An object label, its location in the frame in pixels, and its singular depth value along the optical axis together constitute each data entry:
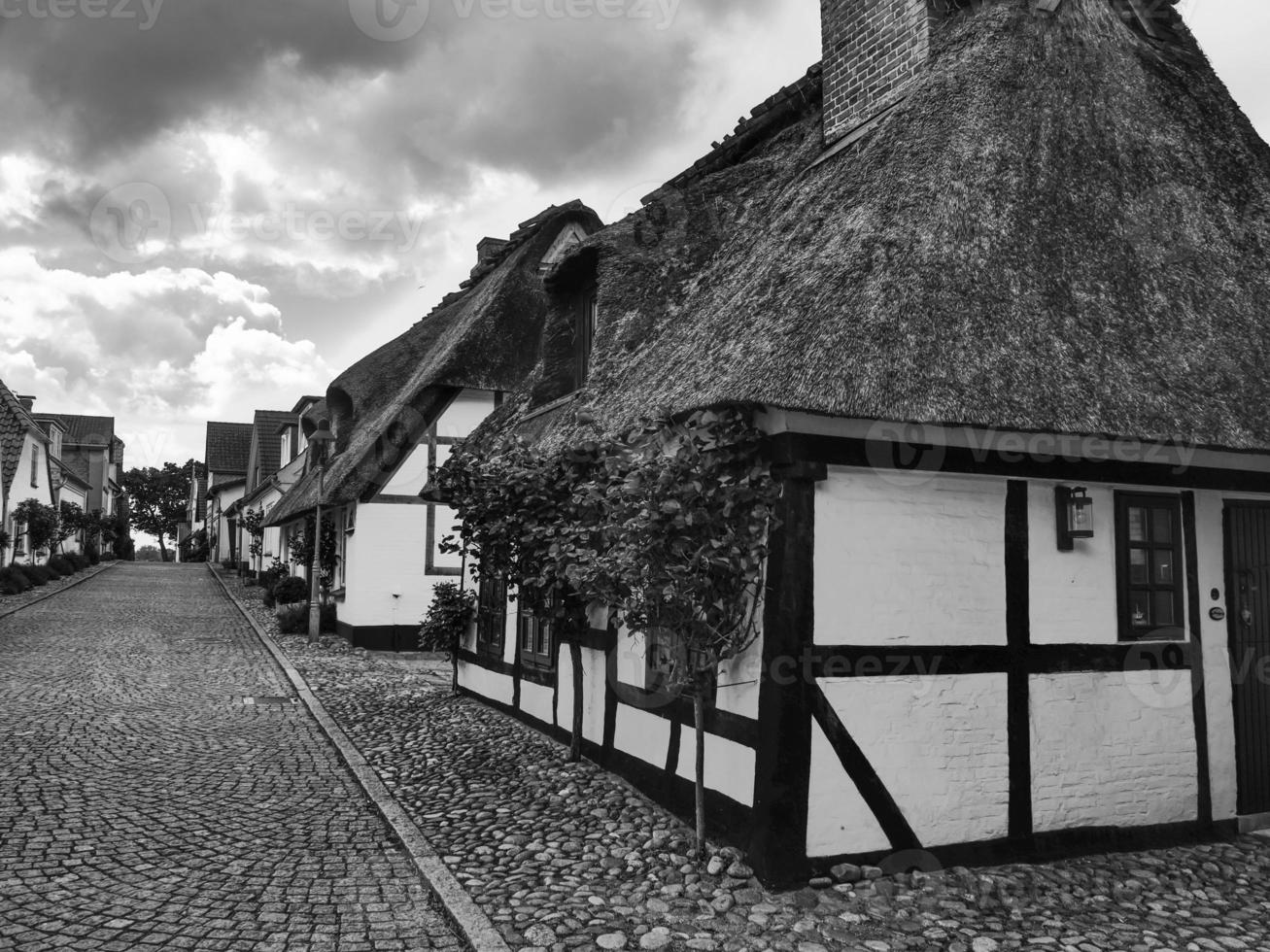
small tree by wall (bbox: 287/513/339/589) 19.00
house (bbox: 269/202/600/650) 16.00
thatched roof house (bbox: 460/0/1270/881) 5.54
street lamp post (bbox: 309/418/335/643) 16.48
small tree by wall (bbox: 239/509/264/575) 34.19
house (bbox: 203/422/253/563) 52.22
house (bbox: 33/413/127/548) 40.03
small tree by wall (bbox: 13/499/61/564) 28.56
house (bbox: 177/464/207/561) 65.10
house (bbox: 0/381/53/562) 24.11
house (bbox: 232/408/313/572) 29.02
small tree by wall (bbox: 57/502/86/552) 35.19
